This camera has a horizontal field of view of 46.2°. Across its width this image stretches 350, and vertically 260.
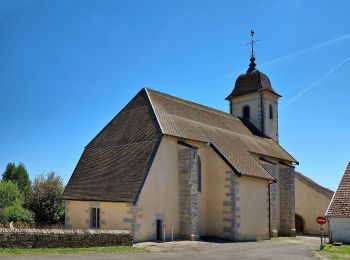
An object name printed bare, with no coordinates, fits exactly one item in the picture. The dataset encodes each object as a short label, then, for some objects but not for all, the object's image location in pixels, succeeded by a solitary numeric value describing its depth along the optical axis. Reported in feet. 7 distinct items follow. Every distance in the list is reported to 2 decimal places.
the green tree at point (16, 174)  221.87
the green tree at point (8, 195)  123.34
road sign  64.90
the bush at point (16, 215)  100.22
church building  69.41
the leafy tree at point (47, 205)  107.04
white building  70.90
